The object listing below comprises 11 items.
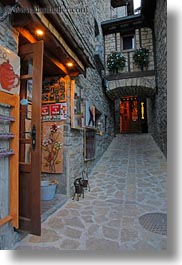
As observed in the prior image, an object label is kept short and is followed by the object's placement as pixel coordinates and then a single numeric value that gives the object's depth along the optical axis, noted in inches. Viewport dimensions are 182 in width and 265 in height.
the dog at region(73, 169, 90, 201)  126.0
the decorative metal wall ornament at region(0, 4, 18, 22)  64.5
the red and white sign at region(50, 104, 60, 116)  124.2
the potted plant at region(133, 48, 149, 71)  247.8
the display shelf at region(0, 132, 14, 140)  63.2
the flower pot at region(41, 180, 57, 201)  116.6
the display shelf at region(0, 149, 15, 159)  63.6
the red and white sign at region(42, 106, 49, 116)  127.7
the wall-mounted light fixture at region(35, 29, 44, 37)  77.2
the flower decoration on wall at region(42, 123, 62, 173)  124.5
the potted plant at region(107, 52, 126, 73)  257.4
